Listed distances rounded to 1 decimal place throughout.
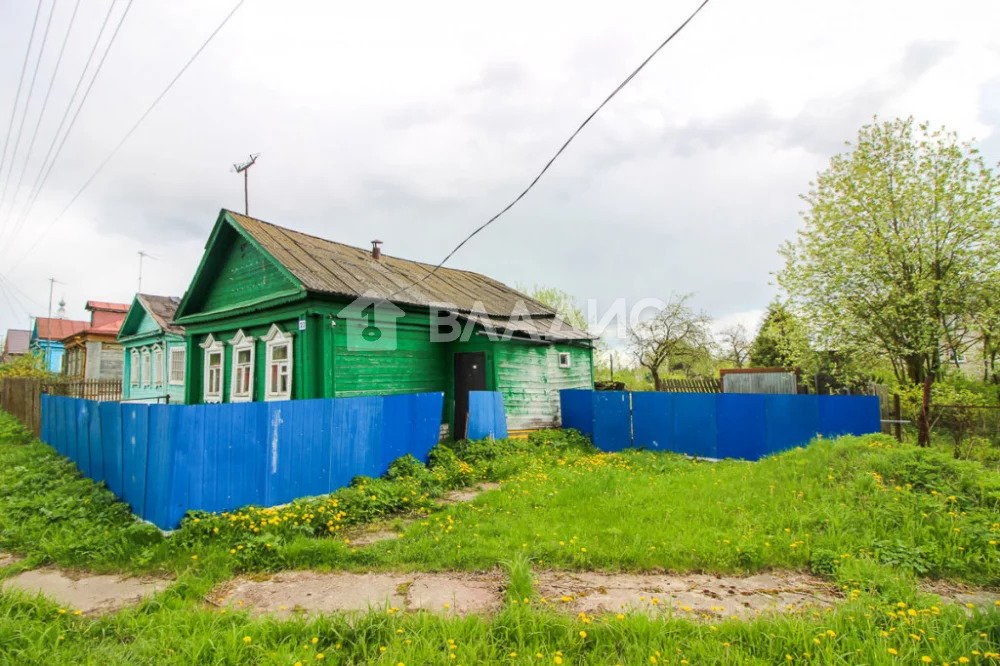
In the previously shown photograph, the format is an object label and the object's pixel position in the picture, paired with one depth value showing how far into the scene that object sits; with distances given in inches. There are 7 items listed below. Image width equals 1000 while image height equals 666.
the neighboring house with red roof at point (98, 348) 1095.6
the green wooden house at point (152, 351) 716.0
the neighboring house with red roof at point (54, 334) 1663.4
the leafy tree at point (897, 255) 313.0
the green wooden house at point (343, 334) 416.8
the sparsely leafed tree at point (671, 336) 1073.5
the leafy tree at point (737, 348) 1159.6
